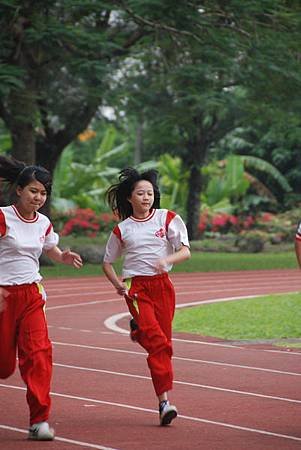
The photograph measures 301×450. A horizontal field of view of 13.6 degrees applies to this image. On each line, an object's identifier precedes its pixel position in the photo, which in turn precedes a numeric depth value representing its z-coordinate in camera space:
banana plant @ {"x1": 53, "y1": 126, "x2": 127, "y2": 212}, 44.69
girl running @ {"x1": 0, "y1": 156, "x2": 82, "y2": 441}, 8.00
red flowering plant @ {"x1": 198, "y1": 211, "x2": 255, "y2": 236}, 46.94
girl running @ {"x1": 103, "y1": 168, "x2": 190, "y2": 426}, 8.66
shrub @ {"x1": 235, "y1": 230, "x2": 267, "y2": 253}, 42.34
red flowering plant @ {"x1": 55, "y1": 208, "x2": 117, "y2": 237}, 42.56
